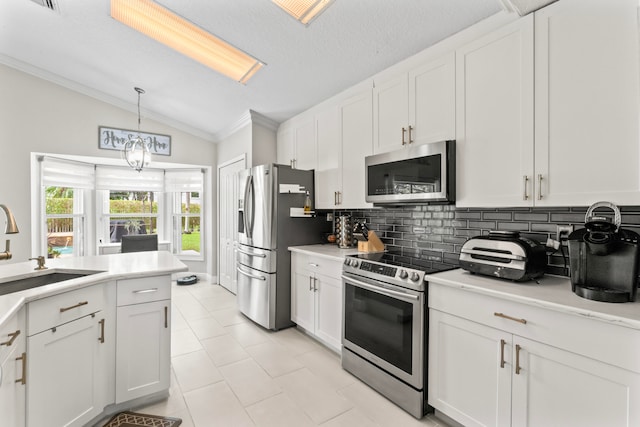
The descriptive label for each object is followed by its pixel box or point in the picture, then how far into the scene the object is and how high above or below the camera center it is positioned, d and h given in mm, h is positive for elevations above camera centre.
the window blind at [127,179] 4844 +567
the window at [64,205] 4035 +85
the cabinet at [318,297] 2609 -846
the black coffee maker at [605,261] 1276 -229
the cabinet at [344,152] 2812 +629
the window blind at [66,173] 3975 +557
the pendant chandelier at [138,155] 3295 +644
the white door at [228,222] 4695 -189
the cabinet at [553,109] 1388 +579
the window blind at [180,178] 5453 +627
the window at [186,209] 5453 +41
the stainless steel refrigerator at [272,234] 3170 -257
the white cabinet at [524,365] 1160 -734
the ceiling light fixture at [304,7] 1966 +1431
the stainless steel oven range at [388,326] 1837 -821
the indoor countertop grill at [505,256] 1591 -260
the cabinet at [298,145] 3529 +886
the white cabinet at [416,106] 2105 +855
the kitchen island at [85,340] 1354 -735
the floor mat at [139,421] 1779 -1321
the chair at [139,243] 3949 -446
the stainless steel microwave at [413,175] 2064 +295
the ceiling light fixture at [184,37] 2311 +1561
